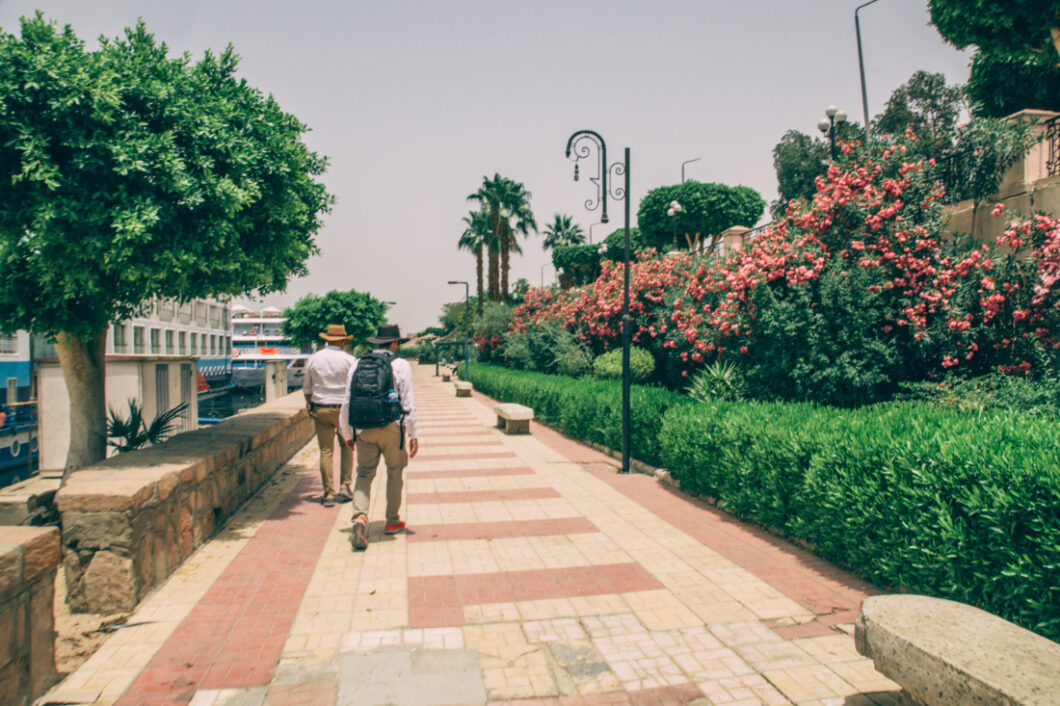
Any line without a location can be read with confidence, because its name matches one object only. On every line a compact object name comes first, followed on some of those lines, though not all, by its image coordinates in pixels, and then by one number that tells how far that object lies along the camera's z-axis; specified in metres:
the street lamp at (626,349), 9.73
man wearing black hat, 5.94
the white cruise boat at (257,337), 85.35
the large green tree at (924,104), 36.94
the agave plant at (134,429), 7.42
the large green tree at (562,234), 60.25
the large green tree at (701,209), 39.00
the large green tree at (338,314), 55.66
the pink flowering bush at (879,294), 7.80
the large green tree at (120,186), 5.25
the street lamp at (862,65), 20.91
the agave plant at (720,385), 10.70
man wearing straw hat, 7.44
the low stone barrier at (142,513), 4.34
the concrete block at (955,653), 2.54
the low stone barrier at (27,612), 3.05
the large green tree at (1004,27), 8.63
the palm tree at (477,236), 44.25
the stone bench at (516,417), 13.96
